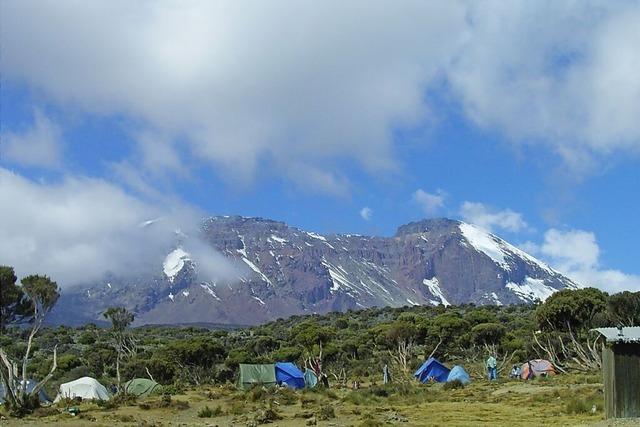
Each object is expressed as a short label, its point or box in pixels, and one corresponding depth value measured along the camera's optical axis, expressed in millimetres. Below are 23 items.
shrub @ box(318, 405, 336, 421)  26522
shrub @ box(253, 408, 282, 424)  26122
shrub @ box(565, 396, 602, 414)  25066
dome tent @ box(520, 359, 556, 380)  44531
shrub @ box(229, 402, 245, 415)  29484
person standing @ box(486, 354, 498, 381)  44312
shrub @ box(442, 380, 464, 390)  39203
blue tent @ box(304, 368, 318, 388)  46094
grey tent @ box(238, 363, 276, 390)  43469
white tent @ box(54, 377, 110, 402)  37281
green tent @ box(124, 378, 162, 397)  42469
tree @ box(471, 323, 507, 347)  61781
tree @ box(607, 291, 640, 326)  41097
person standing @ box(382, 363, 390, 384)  43144
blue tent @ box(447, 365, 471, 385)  43228
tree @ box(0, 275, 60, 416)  28281
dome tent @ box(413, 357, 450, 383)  46062
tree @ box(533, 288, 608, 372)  49844
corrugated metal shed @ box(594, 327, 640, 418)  19812
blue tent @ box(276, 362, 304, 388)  44906
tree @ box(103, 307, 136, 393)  44125
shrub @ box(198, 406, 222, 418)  28644
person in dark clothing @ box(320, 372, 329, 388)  43094
